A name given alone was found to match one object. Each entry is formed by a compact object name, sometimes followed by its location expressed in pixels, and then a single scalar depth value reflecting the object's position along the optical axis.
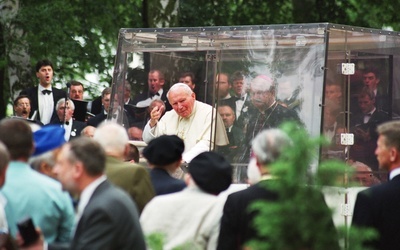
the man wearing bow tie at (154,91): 17.97
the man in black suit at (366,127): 16.30
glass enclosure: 16.36
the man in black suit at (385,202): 10.47
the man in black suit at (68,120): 19.77
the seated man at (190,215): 10.00
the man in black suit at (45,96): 20.67
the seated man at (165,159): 11.23
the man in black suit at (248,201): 9.52
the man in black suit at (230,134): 17.05
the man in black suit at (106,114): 18.30
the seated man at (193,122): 17.17
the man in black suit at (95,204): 8.59
